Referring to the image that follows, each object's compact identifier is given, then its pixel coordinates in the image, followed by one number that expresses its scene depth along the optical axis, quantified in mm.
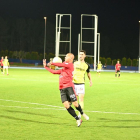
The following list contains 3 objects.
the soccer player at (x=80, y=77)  10742
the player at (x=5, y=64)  38656
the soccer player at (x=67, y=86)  9781
